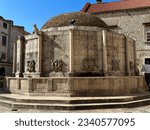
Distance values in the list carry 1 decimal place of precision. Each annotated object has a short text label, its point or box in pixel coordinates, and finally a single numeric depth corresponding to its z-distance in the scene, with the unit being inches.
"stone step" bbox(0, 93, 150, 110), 295.8
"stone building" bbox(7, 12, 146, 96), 360.2
